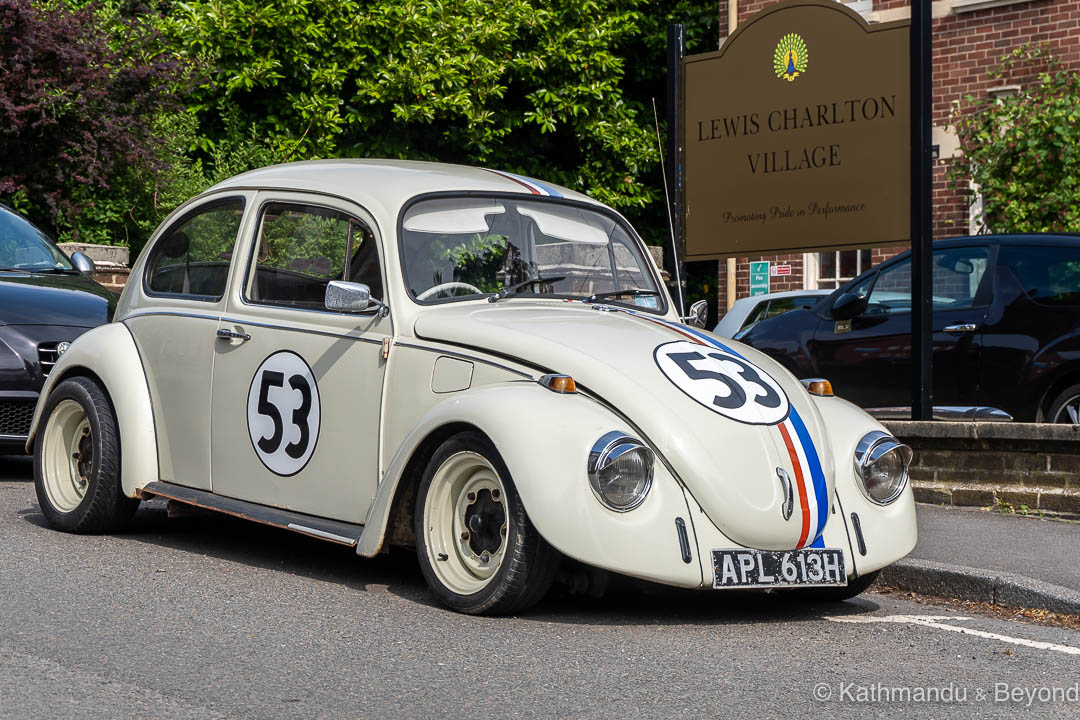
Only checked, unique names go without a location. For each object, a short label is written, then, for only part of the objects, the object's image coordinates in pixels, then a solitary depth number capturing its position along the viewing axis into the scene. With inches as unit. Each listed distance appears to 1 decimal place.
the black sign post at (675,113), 418.6
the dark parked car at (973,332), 385.7
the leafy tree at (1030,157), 680.4
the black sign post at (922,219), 346.6
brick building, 771.4
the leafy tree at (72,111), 674.2
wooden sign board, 372.5
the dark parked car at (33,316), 338.6
